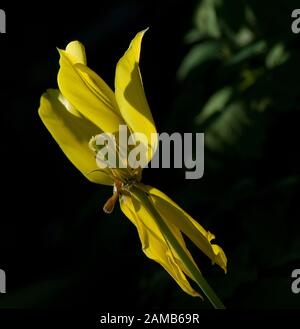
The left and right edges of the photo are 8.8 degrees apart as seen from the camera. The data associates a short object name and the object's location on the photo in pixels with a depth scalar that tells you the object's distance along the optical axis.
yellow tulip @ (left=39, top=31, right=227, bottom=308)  0.95
